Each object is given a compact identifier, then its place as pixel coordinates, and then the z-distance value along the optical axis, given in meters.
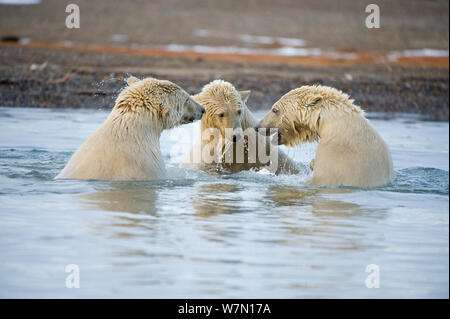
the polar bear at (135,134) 14.81
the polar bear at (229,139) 17.33
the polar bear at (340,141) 15.30
